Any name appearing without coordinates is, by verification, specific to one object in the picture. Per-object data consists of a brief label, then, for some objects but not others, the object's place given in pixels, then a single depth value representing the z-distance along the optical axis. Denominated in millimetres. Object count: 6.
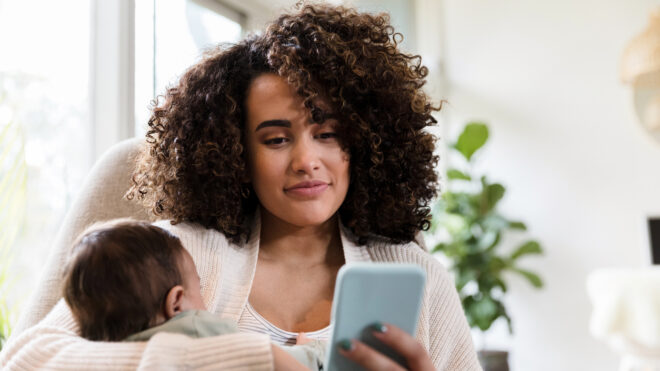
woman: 1264
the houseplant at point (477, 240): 4484
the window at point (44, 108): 2332
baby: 907
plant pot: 3705
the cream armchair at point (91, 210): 1388
